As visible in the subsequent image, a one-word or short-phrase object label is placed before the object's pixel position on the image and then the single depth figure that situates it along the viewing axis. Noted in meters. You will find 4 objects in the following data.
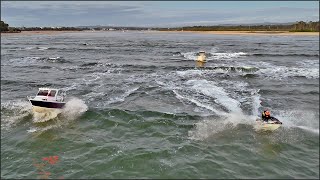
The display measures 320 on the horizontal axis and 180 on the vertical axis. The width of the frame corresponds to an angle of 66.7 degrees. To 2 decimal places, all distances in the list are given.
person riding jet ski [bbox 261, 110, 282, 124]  19.09
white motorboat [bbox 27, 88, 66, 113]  21.89
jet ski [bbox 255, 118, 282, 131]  19.01
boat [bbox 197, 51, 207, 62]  48.41
